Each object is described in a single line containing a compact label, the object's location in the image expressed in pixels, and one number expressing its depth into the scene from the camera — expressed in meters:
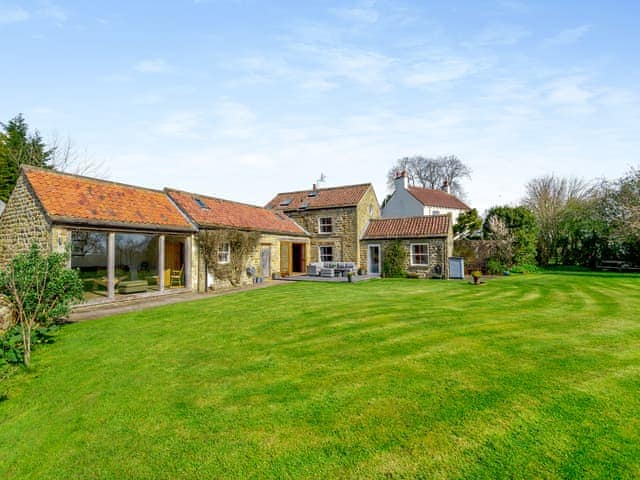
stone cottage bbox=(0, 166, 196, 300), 12.28
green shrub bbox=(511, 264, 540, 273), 23.75
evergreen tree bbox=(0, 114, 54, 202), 30.17
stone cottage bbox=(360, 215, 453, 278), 21.73
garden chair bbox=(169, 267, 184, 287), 18.25
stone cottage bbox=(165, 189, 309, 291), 17.89
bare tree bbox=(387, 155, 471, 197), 51.84
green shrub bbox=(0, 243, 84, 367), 7.62
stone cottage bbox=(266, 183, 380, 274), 25.08
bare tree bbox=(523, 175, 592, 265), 32.25
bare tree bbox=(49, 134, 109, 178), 33.88
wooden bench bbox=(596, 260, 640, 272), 25.53
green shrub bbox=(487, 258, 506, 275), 23.58
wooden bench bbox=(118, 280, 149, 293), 14.45
